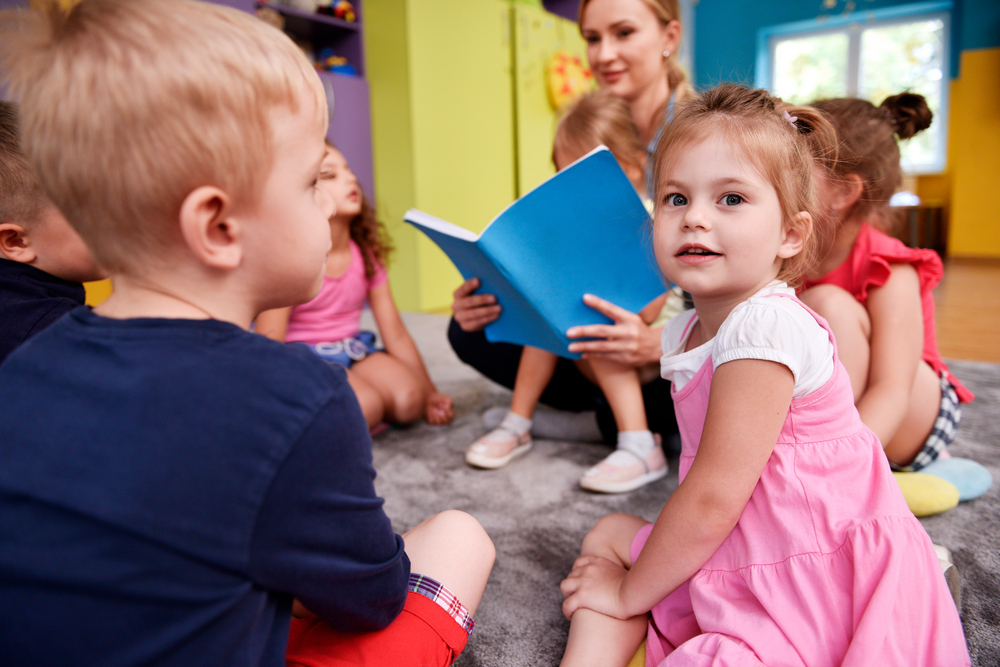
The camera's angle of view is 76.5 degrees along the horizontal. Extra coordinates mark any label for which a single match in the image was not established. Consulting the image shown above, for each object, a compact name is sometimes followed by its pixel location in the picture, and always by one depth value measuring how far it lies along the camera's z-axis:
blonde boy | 0.35
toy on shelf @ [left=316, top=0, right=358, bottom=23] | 2.45
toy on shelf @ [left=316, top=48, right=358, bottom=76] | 2.55
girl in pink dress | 0.50
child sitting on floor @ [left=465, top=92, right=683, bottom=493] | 1.07
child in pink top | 1.35
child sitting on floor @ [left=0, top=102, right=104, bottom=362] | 0.70
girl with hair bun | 0.89
